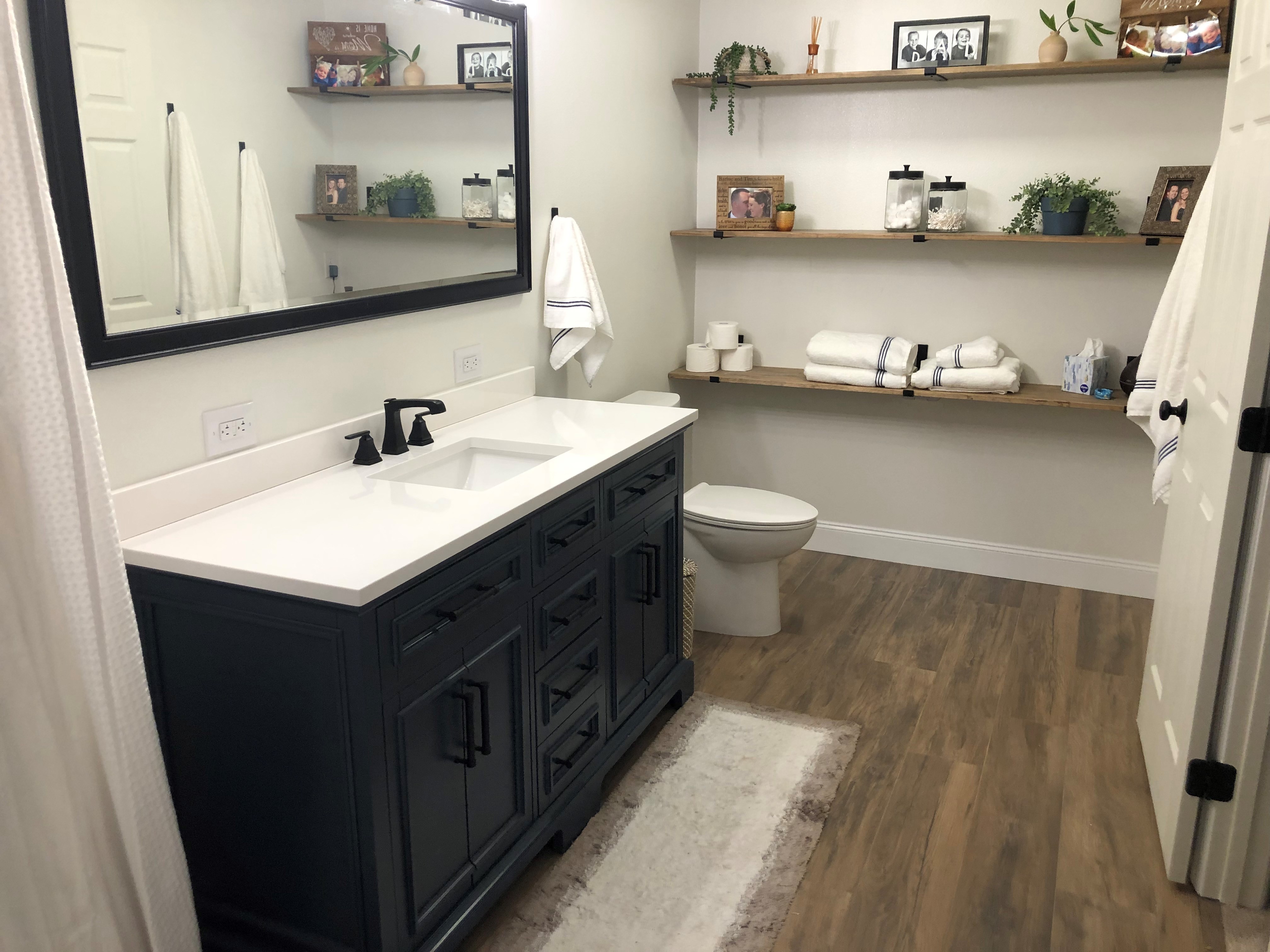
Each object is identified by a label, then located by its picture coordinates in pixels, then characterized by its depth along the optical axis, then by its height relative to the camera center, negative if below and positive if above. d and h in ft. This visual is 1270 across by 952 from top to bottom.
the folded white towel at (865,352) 12.34 -1.75
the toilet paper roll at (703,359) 13.30 -1.95
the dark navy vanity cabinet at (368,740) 5.38 -2.91
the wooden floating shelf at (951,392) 11.39 -2.14
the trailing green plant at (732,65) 12.29 +1.55
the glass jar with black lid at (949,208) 11.76 -0.09
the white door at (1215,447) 6.39 -1.61
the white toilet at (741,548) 10.65 -3.49
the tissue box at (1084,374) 11.53 -1.87
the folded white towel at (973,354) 11.91 -1.71
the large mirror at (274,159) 5.46 +0.27
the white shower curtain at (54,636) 4.62 -1.97
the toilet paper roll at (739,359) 13.34 -1.95
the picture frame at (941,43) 11.50 +1.69
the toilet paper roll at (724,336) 13.28 -1.66
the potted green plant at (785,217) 12.57 -0.19
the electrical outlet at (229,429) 6.36 -1.36
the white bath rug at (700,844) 6.82 -4.57
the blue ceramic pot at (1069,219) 11.14 -0.20
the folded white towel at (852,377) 12.35 -2.05
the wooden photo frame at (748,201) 12.73 +0.00
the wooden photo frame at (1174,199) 10.69 +0.00
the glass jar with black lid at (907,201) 11.94 -0.01
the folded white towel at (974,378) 11.77 -1.97
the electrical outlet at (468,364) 8.93 -1.36
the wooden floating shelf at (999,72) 10.51 +1.32
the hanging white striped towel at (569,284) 9.96 -0.76
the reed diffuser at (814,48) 12.12 +1.71
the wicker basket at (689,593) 10.27 -3.74
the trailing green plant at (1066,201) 11.17 -0.02
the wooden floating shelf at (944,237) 10.87 -0.40
